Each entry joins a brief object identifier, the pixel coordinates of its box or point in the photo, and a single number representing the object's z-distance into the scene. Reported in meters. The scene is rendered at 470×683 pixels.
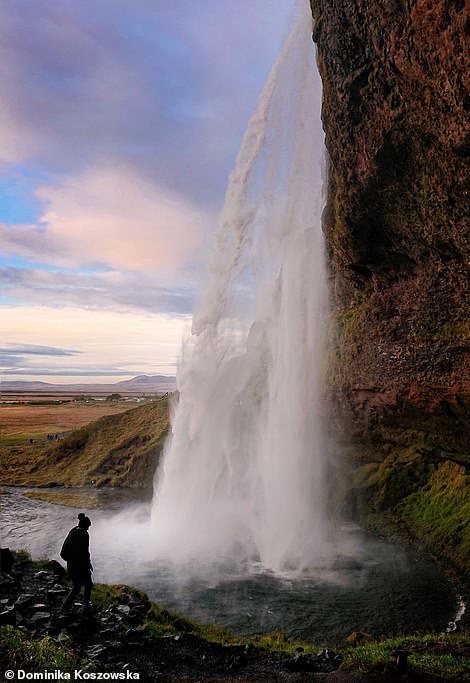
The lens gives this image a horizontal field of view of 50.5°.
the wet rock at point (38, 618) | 11.86
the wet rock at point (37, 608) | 12.75
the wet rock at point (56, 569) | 16.96
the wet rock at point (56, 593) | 14.08
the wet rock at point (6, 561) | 16.20
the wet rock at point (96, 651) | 10.63
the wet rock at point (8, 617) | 11.43
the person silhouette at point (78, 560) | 12.29
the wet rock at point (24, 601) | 12.88
